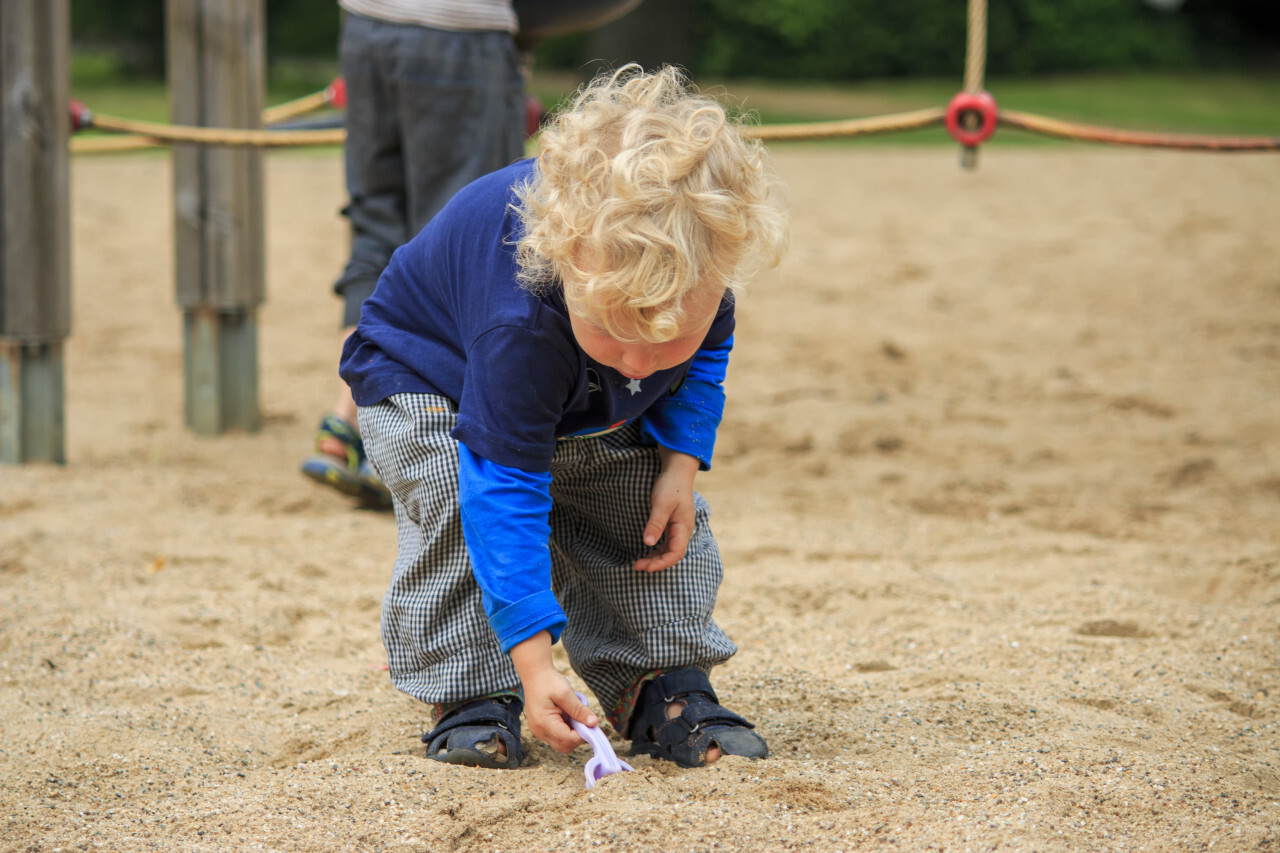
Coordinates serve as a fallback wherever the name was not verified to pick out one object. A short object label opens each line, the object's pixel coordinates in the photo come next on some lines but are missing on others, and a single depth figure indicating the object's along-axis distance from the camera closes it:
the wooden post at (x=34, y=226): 5.33
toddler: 2.49
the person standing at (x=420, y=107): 4.58
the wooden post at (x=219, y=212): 6.03
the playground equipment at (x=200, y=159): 5.21
